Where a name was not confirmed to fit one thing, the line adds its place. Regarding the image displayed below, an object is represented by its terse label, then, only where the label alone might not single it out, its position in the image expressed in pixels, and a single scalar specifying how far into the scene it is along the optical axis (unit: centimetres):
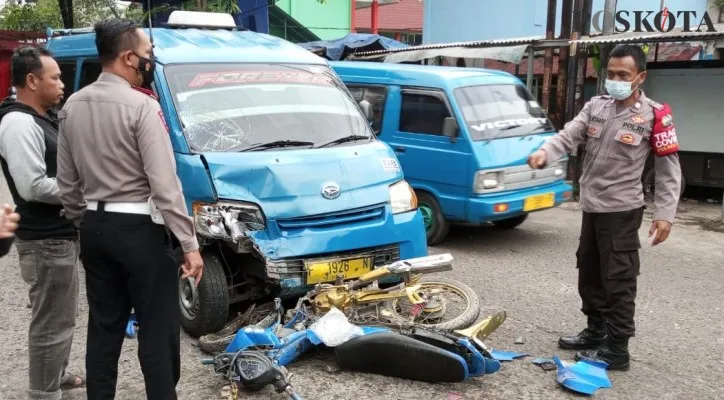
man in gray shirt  300
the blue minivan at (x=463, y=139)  669
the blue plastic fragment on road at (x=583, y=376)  355
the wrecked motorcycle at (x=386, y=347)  347
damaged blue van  398
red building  3030
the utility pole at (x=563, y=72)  993
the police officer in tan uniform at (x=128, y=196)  261
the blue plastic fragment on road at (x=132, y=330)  423
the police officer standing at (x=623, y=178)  371
